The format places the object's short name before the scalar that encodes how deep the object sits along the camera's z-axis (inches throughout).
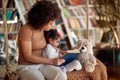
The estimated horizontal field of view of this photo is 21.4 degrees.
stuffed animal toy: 109.7
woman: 102.6
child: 108.3
